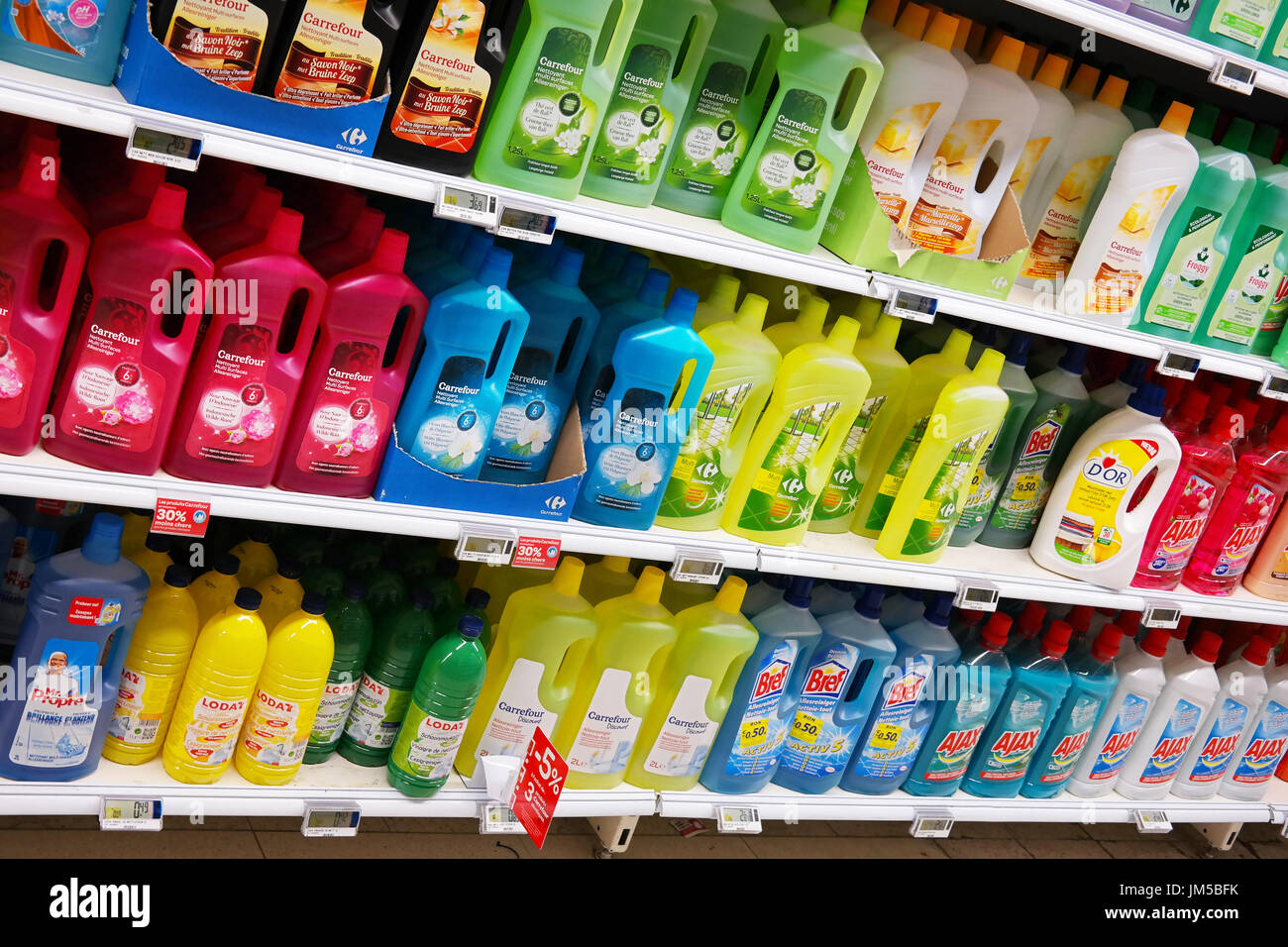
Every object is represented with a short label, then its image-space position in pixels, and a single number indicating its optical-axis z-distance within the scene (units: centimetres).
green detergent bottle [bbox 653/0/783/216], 202
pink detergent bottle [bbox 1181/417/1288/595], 279
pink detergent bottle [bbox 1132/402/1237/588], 270
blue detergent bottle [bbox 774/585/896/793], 254
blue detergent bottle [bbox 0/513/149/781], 187
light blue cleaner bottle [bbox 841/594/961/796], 261
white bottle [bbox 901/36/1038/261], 223
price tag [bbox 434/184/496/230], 179
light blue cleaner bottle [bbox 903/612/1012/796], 268
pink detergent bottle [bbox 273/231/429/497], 185
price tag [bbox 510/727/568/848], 215
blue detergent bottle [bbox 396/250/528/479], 190
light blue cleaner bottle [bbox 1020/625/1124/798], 281
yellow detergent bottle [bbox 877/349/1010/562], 238
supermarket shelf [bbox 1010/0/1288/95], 205
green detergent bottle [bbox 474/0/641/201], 183
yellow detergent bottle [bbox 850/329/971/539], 243
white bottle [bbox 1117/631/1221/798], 296
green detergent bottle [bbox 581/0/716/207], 194
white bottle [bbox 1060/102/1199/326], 236
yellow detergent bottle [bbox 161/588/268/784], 198
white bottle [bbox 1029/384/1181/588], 258
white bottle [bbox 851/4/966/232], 214
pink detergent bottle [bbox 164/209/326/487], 177
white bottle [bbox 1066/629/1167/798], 289
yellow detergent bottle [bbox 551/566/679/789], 230
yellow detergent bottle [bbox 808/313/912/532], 238
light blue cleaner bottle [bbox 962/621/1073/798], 275
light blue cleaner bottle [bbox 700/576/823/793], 245
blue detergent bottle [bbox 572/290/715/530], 207
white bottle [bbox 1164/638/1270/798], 306
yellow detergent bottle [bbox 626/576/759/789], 237
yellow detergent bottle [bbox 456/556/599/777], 223
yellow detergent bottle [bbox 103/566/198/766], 199
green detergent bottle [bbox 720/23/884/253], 204
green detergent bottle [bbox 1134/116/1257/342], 246
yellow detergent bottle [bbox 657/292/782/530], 216
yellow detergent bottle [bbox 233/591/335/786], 203
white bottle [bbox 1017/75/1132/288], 240
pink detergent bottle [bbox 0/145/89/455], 165
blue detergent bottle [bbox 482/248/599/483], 202
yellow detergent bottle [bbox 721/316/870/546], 223
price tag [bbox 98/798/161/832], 199
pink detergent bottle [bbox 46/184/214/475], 170
